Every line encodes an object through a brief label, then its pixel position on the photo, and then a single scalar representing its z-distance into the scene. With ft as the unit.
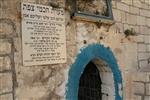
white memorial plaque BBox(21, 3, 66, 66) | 5.52
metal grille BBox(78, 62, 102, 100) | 8.03
